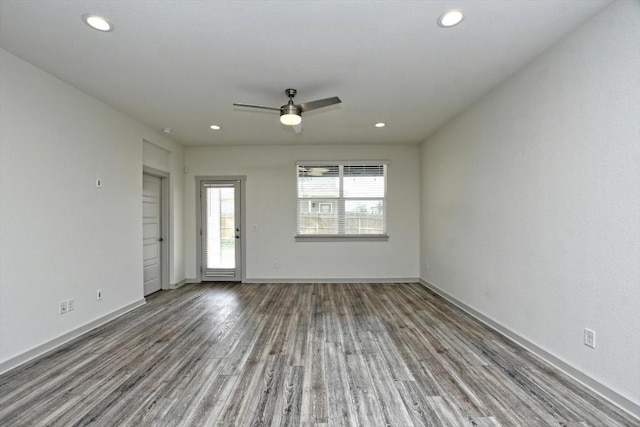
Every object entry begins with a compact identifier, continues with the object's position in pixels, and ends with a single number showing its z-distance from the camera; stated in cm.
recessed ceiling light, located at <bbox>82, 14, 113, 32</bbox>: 201
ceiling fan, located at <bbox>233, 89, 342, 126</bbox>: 287
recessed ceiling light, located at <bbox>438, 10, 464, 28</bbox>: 198
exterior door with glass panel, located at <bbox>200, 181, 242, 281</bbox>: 559
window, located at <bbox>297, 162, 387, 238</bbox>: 560
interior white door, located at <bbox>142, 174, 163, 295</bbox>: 461
